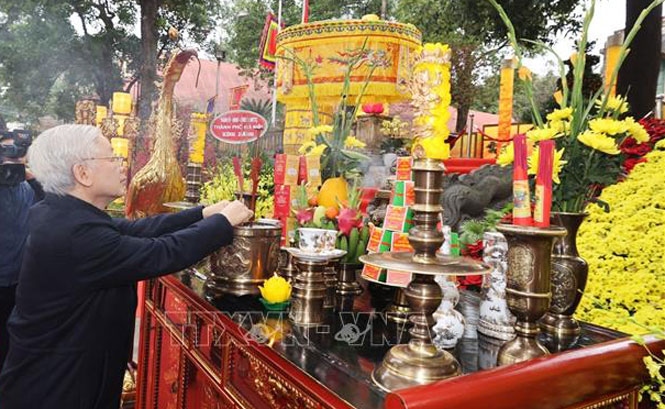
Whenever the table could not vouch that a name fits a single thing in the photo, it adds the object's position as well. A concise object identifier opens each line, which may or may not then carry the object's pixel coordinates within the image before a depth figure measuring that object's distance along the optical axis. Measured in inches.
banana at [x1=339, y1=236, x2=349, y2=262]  61.7
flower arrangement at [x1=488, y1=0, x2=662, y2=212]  45.5
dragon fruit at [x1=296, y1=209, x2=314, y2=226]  63.7
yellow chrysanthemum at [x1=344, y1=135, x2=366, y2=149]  73.8
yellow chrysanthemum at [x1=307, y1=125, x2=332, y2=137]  73.0
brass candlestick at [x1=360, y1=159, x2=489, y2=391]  34.7
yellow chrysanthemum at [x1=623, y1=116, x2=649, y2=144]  47.1
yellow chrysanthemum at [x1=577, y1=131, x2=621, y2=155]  44.3
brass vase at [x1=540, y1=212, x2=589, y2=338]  46.3
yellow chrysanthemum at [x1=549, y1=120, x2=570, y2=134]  48.8
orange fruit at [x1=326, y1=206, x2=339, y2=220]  63.4
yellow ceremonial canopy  207.8
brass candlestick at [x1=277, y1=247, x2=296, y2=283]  62.8
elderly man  50.4
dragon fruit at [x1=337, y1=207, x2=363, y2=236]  62.2
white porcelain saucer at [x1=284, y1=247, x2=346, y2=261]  49.6
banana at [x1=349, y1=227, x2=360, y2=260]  62.4
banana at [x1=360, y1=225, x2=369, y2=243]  62.7
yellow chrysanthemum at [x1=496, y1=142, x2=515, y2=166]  47.8
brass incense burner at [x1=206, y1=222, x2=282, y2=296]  59.2
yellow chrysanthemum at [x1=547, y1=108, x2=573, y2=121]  48.5
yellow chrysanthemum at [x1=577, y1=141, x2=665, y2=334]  58.6
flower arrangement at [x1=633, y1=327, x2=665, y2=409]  34.9
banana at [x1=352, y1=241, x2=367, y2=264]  62.6
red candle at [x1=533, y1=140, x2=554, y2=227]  37.4
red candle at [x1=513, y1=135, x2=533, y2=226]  37.4
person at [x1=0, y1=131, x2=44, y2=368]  99.3
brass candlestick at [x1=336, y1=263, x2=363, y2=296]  62.5
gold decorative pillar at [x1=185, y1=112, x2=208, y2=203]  97.2
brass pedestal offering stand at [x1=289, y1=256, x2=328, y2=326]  49.8
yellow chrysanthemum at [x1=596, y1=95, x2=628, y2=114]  50.9
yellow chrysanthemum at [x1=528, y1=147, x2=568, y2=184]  41.8
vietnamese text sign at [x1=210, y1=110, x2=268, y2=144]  81.2
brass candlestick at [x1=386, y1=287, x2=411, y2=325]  51.3
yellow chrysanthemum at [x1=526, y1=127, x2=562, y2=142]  46.4
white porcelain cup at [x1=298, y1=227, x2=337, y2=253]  51.1
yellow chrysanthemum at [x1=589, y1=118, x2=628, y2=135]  45.3
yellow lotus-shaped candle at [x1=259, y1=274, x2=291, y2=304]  55.0
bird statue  120.1
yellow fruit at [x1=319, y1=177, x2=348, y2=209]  67.1
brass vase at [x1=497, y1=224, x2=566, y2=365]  37.3
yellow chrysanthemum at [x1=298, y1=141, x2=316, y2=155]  75.4
